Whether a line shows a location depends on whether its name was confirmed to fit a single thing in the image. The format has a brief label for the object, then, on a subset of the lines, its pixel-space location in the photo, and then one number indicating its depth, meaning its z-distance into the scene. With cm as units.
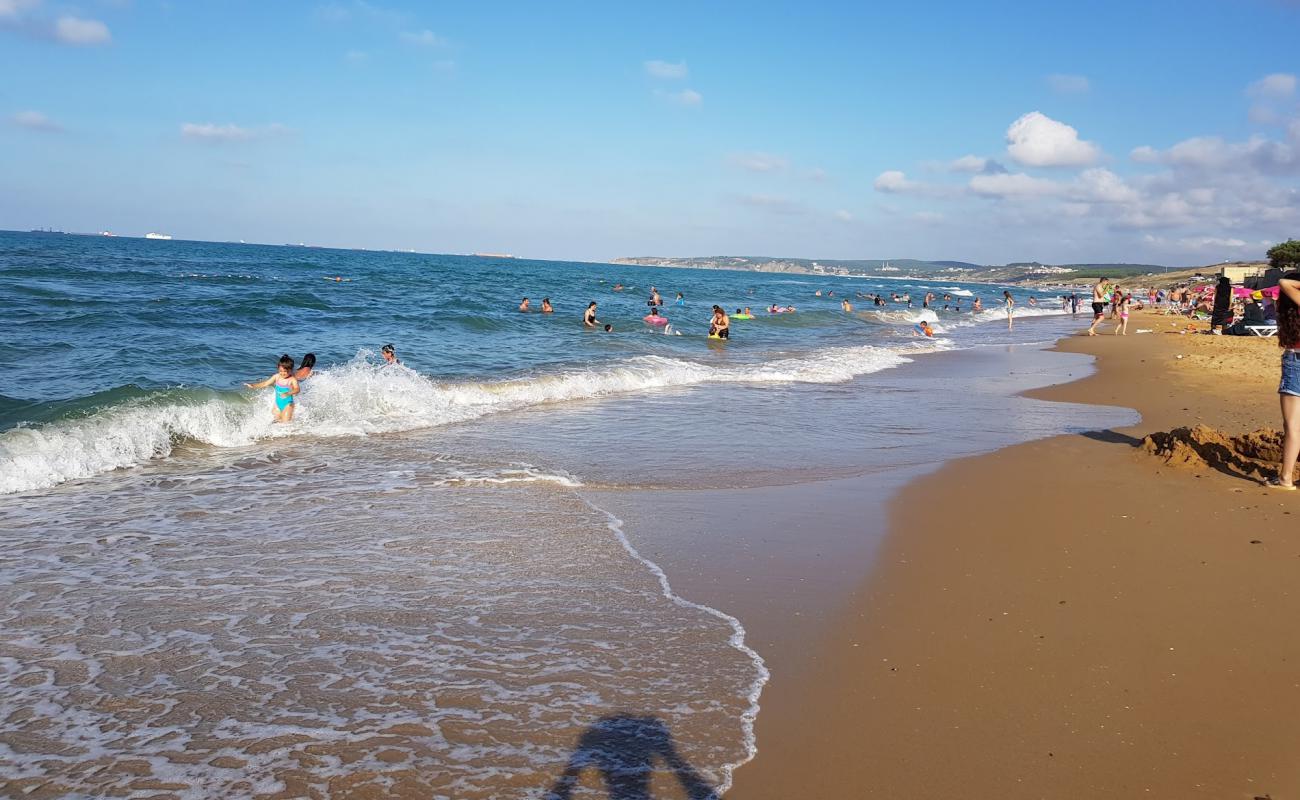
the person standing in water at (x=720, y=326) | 2886
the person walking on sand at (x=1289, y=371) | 719
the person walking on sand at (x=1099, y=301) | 3095
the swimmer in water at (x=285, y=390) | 1170
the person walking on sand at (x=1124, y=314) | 3222
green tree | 6045
